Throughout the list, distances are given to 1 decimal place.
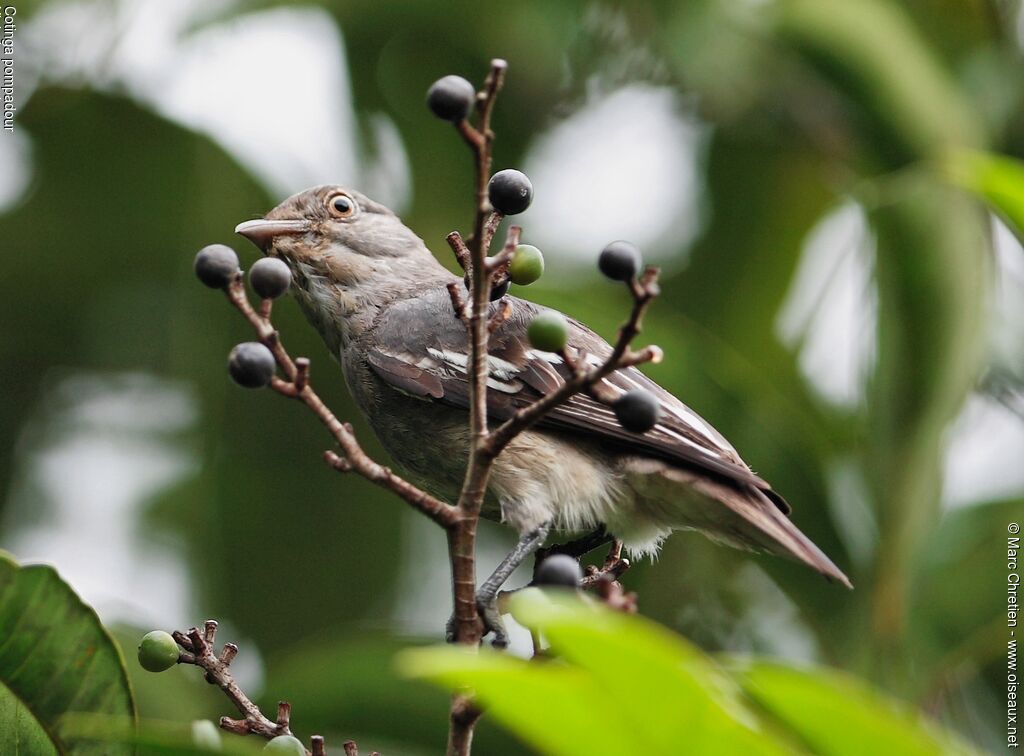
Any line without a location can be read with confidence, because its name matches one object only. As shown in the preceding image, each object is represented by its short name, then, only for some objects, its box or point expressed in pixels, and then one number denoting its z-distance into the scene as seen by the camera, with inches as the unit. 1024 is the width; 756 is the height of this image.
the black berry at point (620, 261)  192.1
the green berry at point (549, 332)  184.4
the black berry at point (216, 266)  198.4
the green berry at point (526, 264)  205.5
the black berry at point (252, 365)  186.1
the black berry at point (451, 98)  187.9
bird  285.3
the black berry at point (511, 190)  208.5
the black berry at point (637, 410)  191.5
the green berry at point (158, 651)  207.0
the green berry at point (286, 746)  173.5
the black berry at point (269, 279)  204.1
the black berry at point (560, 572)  178.5
